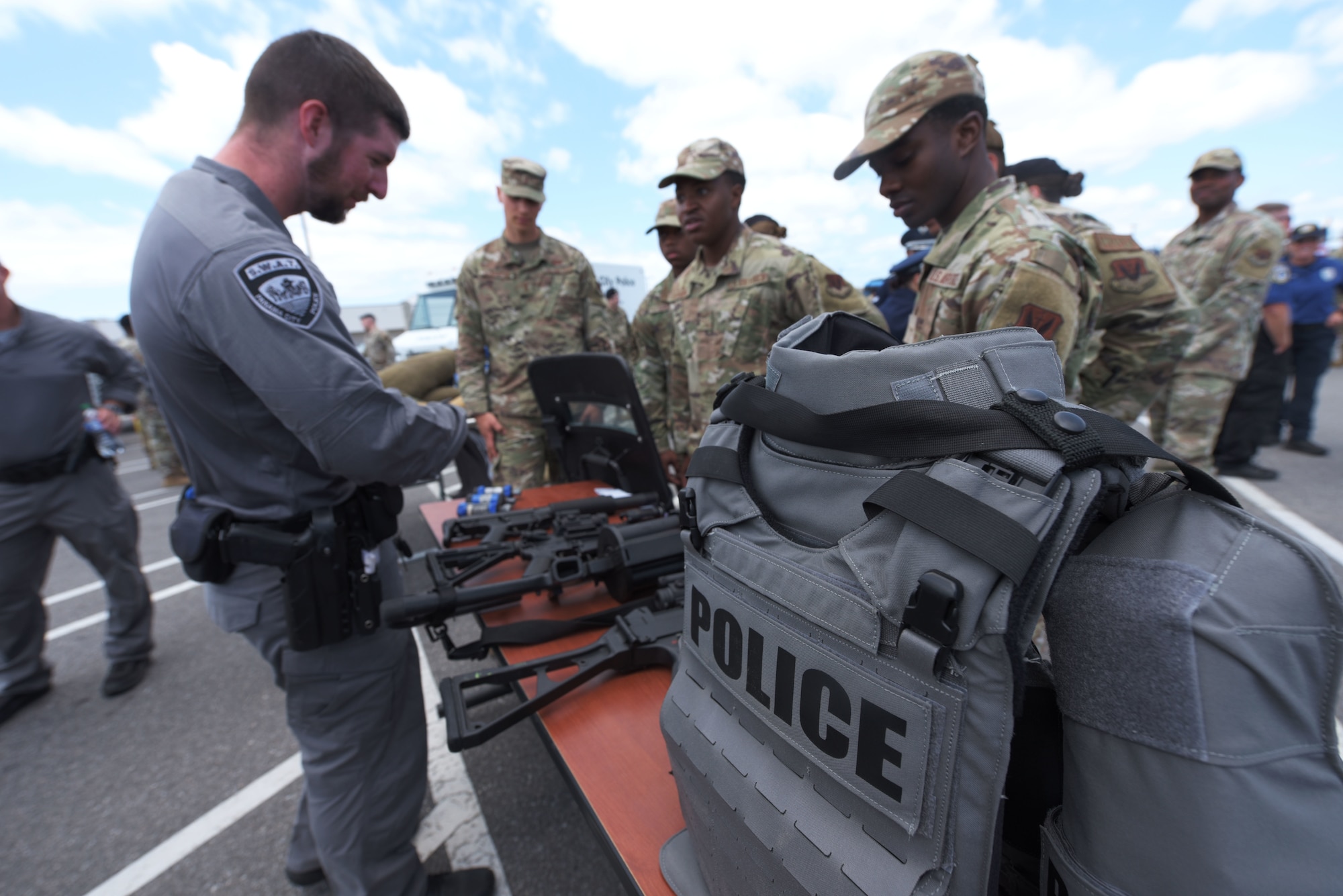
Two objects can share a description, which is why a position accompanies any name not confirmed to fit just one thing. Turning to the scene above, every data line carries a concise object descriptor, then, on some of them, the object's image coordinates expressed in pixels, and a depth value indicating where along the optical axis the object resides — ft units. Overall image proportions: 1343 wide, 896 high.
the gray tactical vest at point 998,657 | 1.50
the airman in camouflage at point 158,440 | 23.73
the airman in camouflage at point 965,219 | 4.47
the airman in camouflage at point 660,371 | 10.91
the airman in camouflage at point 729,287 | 8.31
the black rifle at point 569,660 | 3.97
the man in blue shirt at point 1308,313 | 15.85
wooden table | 3.15
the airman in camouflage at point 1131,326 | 6.95
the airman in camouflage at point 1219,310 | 12.41
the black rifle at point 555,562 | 4.77
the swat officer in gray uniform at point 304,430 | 3.89
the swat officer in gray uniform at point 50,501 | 8.06
